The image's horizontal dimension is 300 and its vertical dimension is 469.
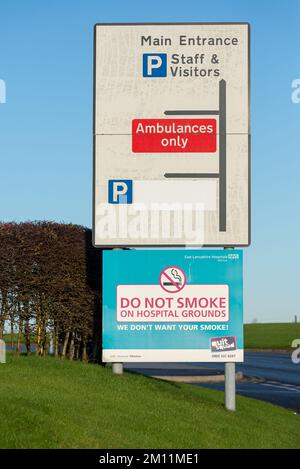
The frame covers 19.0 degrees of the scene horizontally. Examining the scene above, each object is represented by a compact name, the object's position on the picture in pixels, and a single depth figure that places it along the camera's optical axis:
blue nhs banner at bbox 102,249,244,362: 16.38
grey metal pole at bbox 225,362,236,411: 16.34
